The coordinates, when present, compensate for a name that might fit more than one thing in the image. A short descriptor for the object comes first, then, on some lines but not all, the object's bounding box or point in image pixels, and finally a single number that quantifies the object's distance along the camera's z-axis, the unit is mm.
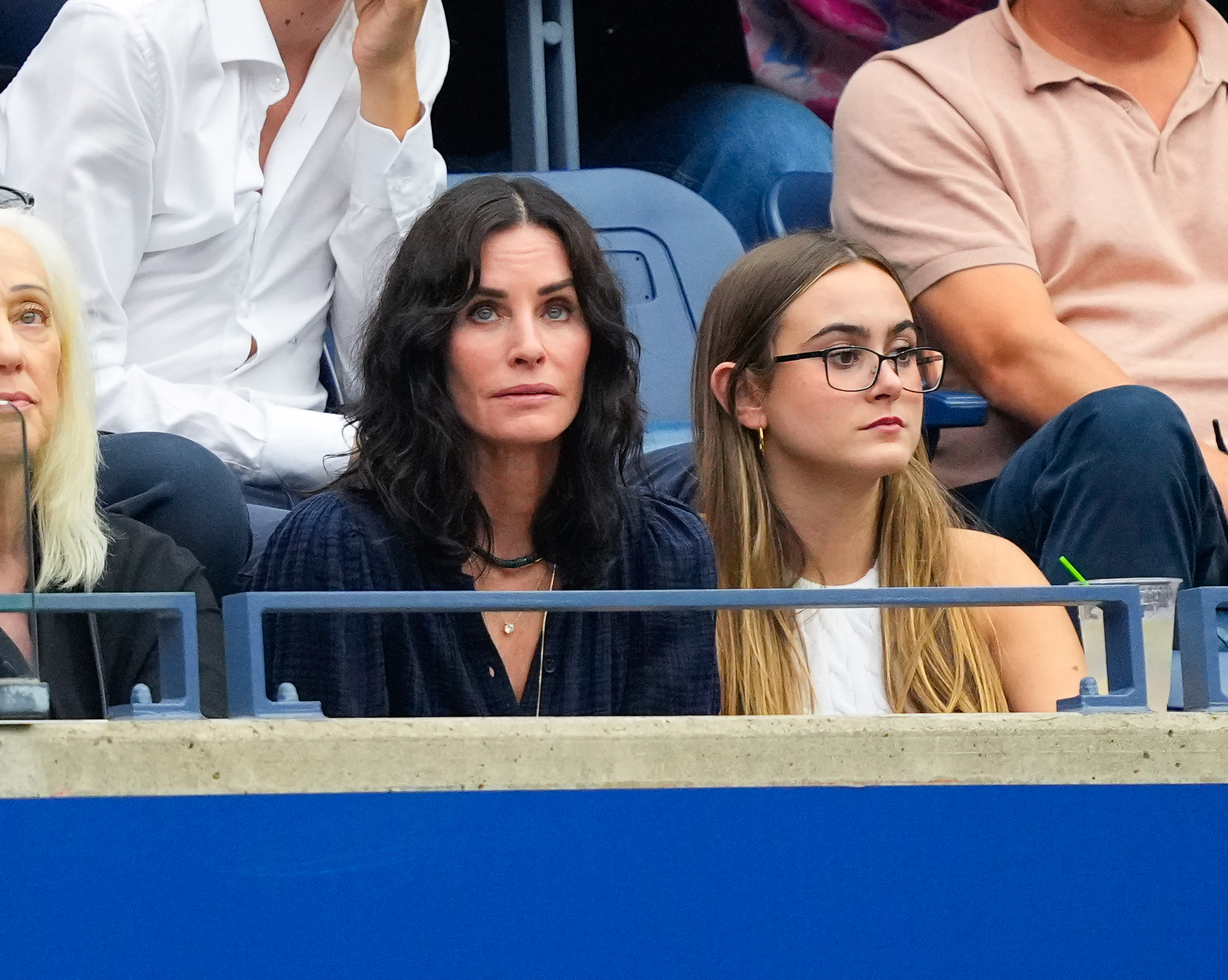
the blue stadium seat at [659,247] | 14635
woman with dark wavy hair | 13881
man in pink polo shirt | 14407
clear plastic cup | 13658
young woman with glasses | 14034
